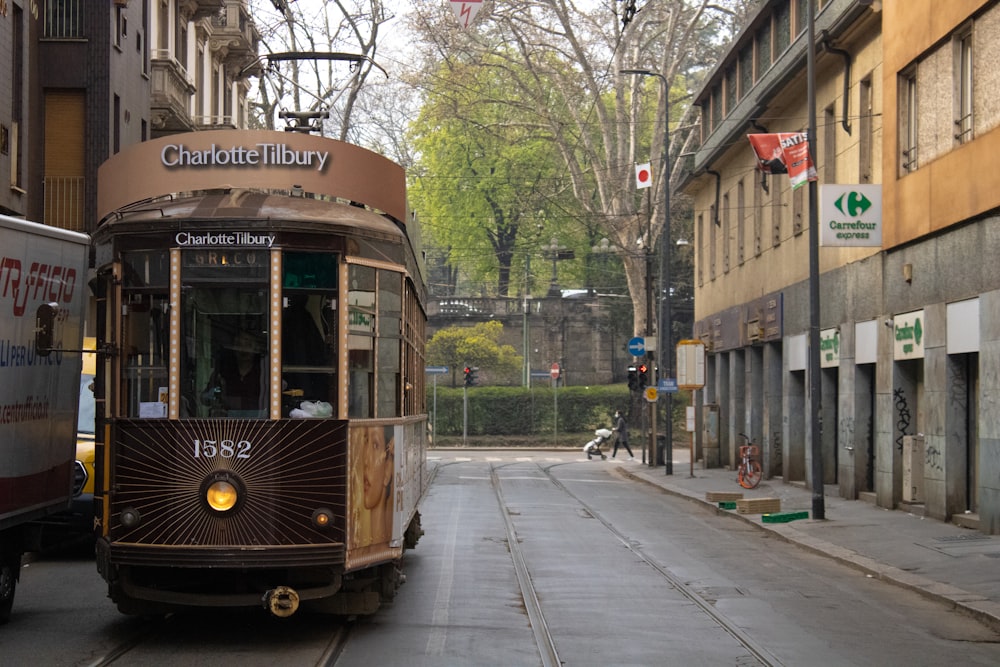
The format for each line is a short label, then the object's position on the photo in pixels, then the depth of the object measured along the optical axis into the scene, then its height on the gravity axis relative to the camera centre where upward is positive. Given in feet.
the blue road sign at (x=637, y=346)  135.13 +4.37
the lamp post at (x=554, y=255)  212.02 +21.23
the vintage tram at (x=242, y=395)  30.60 -0.12
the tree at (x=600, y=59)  140.56 +35.20
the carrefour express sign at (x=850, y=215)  70.85 +9.13
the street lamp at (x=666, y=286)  120.67 +9.22
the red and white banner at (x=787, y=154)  67.56 +12.11
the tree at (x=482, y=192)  207.00 +30.67
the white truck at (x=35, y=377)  34.12 +0.31
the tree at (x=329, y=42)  133.49 +35.83
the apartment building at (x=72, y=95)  85.51 +20.23
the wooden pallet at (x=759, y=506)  74.38 -6.23
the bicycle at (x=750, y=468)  94.22 -5.28
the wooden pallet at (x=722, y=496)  83.83 -6.44
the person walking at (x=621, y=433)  160.95 -5.00
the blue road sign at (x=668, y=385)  121.29 +0.49
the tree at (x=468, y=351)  199.21 +5.67
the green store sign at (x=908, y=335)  68.64 +2.87
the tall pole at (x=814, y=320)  67.36 +3.49
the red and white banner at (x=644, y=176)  126.11 +19.74
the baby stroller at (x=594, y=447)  161.38 -6.69
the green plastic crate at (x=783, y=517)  68.59 -6.30
